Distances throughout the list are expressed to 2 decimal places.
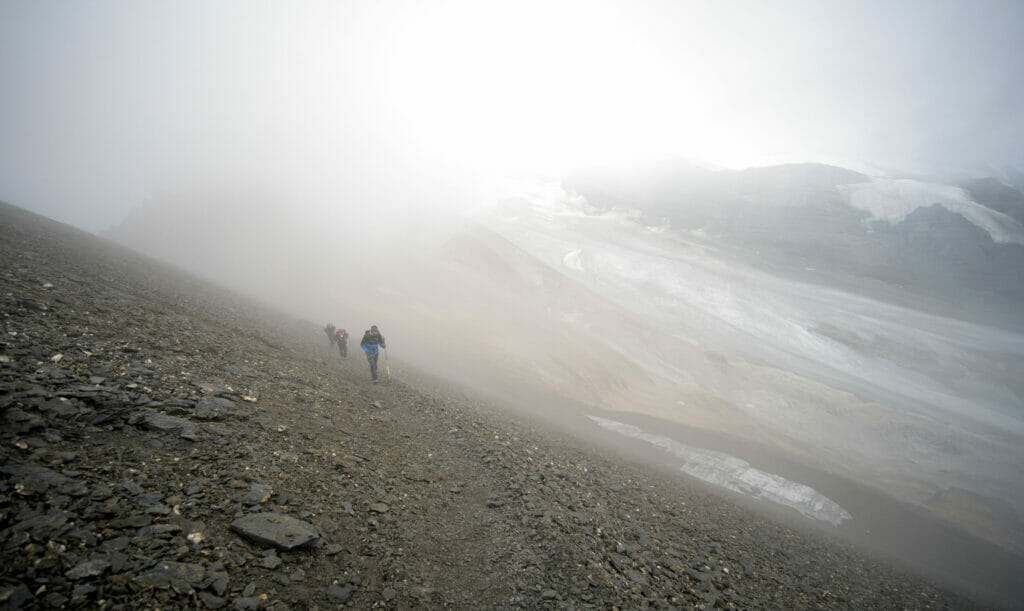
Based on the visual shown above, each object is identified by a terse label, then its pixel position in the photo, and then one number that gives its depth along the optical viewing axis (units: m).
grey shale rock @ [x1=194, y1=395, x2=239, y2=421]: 6.50
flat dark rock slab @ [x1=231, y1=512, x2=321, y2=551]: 4.61
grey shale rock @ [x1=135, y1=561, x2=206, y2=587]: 3.56
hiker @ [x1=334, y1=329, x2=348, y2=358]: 17.25
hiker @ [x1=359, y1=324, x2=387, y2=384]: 13.73
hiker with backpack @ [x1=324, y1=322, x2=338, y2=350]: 18.28
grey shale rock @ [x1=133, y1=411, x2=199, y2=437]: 5.63
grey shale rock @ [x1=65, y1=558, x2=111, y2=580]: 3.23
